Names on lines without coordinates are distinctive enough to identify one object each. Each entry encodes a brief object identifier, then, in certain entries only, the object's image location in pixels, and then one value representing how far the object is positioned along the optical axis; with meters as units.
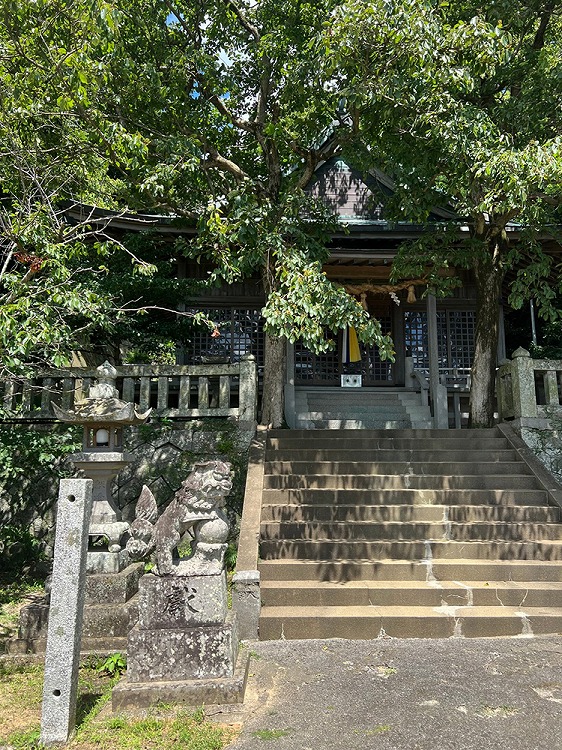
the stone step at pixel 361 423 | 12.52
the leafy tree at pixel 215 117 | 7.50
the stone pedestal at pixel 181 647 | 4.07
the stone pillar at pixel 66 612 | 3.65
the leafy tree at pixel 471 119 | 7.51
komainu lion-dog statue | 4.36
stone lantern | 6.27
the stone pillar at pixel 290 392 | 12.31
